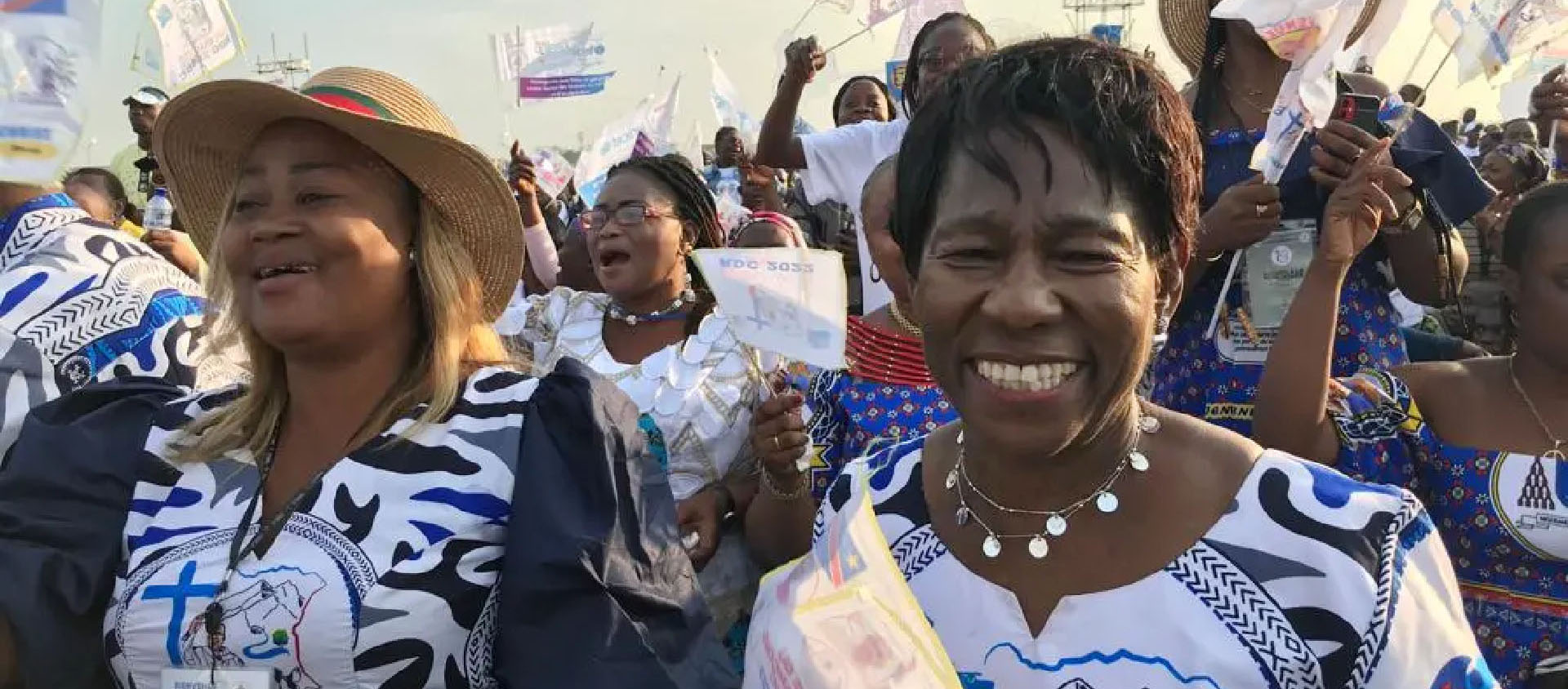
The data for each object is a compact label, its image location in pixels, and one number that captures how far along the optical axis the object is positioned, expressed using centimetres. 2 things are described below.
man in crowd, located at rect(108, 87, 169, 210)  580
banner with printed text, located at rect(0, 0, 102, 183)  167
